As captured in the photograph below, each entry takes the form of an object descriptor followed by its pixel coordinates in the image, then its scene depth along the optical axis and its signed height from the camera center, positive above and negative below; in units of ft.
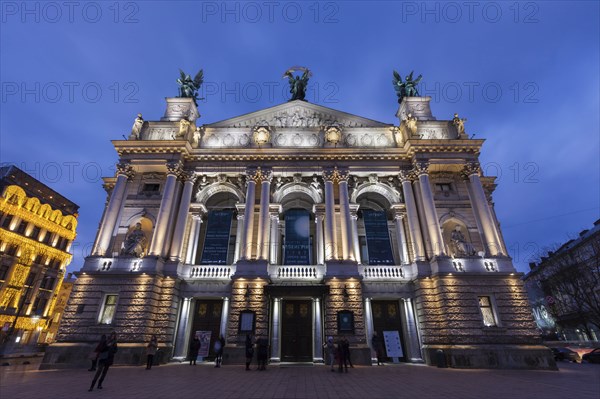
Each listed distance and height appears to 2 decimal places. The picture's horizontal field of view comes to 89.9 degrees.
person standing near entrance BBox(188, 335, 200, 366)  66.39 -2.20
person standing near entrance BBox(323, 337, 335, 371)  63.65 -2.24
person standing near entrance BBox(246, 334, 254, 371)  55.77 -1.87
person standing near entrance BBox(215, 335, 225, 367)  61.67 -1.87
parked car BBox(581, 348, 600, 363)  85.46 -4.74
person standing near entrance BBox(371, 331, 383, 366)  67.26 -1.70
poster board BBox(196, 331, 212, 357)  71.78 -0.66
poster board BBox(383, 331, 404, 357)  69.67 -1.15
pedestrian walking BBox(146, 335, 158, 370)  56.85 -1.91
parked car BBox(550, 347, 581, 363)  95.71 -4.86
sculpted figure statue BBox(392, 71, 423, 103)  104.94 +80.75
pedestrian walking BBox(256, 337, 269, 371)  55.21 -2.19
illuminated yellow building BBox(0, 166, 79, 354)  153.69 +45.16
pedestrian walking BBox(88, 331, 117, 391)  33.06 -2.00
